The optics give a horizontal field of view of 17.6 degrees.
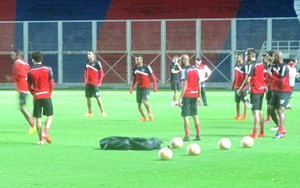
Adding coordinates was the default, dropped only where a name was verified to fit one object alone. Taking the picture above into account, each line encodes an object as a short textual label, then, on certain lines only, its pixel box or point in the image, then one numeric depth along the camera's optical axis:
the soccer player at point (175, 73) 41.02
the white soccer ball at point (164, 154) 17.64
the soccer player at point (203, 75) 37.58
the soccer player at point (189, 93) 22.23
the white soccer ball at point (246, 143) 20.16
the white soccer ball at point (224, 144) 19.67
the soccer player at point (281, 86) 22.97
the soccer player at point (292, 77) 24.94
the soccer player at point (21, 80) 24.40
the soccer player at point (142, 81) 30.31
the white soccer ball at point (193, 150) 18.41
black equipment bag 19.57
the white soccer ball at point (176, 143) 19.91
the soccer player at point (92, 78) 32.12
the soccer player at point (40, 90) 21.05
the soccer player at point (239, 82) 29.75
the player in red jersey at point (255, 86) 23.14
